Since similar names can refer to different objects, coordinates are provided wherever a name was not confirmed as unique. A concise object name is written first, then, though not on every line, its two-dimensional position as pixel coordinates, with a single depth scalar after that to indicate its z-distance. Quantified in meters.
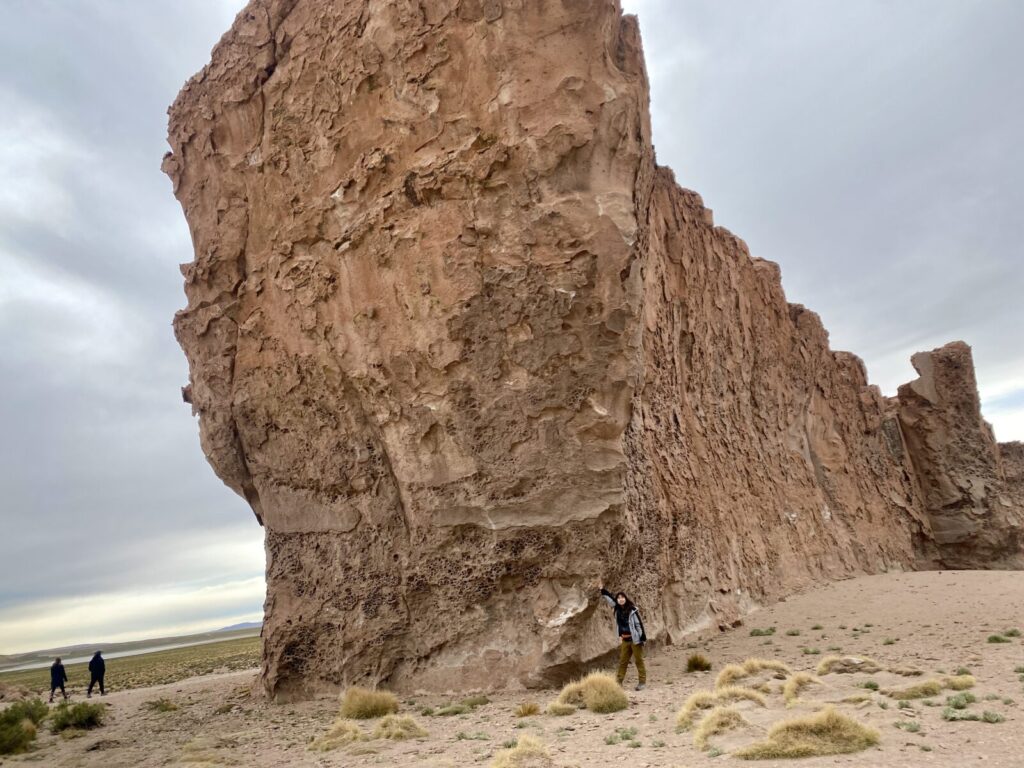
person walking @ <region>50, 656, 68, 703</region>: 21.20
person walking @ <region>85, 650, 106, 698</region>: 21.19
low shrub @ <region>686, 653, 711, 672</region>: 12.23
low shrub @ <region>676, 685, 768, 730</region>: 8.28
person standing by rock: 10.98
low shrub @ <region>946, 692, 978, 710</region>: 7.49
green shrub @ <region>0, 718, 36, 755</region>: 11.67
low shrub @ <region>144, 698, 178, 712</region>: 15.52
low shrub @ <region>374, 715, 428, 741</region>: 9.45
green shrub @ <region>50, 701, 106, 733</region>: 13.88
